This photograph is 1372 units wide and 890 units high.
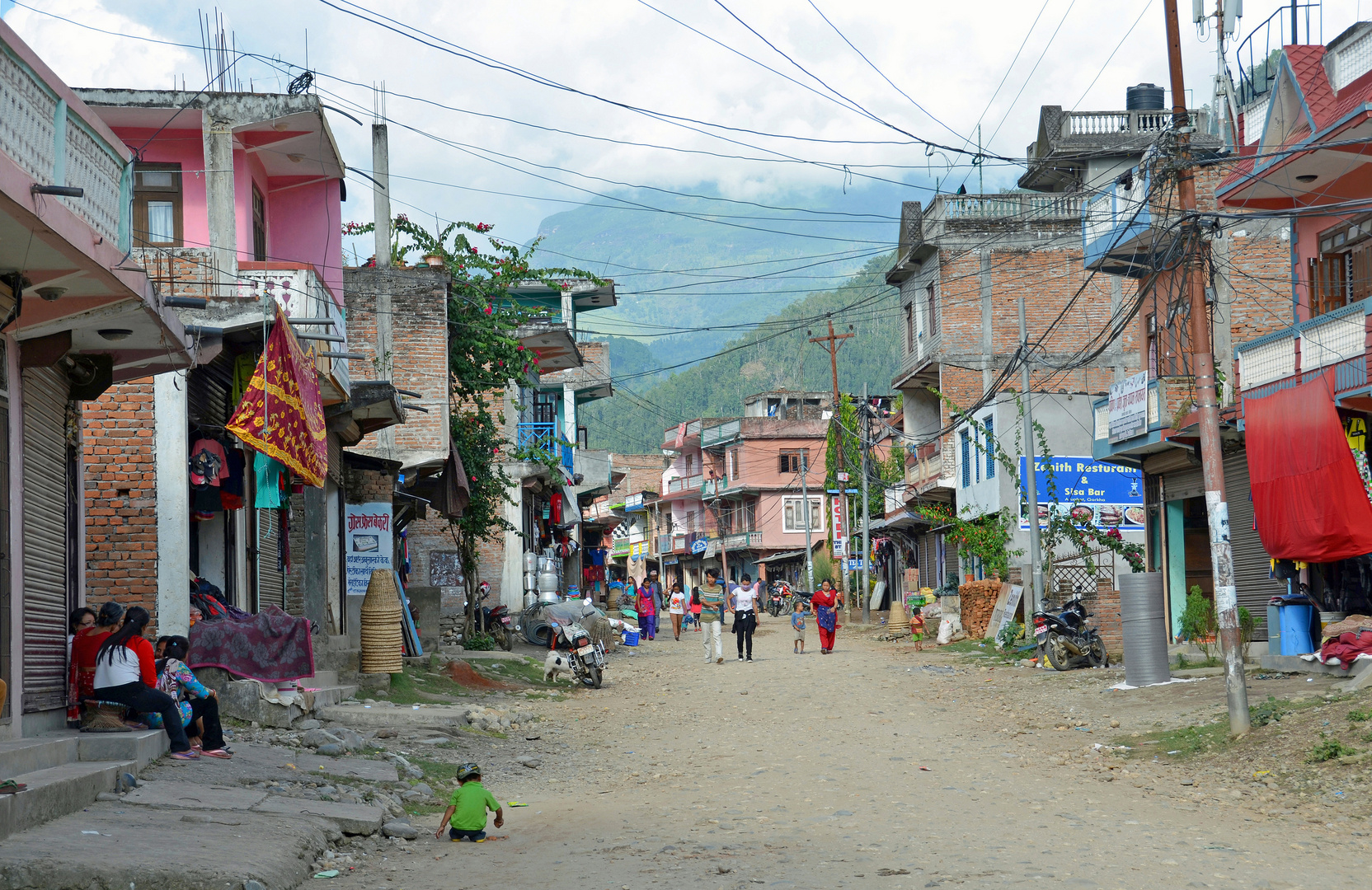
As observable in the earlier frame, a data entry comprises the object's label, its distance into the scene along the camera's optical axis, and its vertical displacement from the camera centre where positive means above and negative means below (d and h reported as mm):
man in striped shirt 27078 -2536
